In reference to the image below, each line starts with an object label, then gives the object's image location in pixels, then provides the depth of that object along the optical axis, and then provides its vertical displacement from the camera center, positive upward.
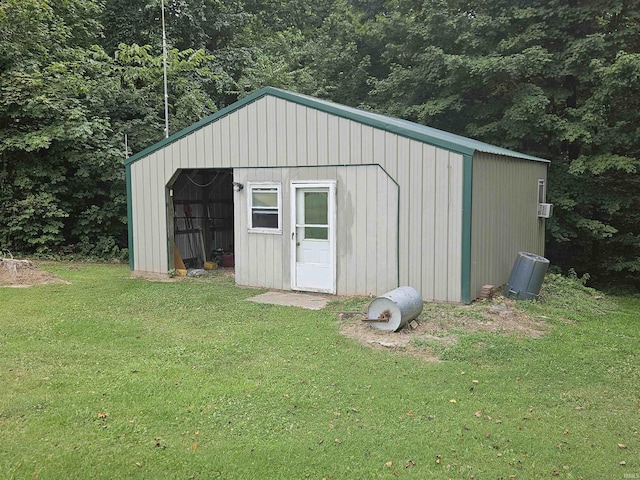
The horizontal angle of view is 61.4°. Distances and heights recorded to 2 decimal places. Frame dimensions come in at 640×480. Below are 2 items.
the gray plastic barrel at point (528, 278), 7.86 -0.97
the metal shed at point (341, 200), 7.55 +0.19
